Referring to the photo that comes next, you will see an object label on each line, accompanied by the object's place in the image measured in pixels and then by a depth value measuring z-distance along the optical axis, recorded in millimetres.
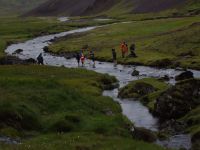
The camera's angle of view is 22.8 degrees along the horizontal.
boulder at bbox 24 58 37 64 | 101088
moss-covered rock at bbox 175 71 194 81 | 71000
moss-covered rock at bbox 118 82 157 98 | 62812
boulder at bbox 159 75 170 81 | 74438
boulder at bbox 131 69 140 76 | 82575
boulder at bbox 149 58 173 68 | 93662
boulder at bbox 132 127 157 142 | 40250
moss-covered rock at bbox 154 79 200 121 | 50938
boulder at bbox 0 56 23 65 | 95406
